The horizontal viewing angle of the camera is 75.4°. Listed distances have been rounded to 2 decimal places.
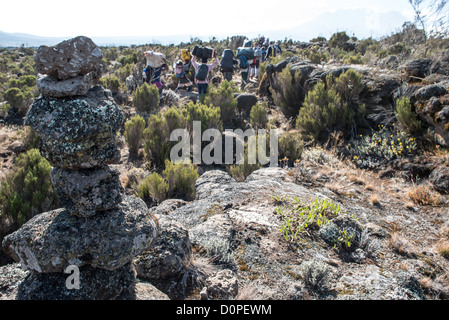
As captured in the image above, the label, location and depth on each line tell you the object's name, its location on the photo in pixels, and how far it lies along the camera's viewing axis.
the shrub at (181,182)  5.27
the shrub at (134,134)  7.51
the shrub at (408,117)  5.87
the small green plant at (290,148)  6.32
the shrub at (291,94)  9.26
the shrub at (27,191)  4.46
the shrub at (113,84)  12.38
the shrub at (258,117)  8.78
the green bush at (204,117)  7.68
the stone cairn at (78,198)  1.86
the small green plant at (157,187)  5.11
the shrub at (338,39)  24.27
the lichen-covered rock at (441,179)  4.59
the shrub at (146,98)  10.36
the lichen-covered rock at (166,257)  2.35
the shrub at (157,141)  6.92
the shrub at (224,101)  9.40
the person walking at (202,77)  10.53
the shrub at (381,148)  5.66
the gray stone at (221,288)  2.22
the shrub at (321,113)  7.15
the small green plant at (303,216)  3.03
